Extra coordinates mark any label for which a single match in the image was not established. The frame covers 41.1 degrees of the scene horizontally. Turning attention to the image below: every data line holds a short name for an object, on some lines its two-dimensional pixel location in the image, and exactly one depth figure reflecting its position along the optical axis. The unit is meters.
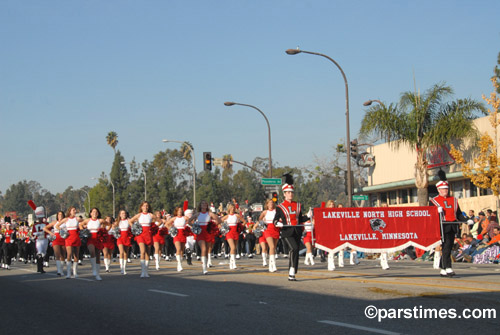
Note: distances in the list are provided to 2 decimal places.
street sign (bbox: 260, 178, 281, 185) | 39.13
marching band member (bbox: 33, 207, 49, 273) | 22.97
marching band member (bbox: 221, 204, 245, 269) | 21.77
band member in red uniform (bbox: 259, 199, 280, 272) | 17.83
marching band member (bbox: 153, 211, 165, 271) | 21.18
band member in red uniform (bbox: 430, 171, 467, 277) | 15.66
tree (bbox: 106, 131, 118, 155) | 119.75
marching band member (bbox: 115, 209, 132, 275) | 20.59
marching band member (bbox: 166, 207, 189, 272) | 20.66
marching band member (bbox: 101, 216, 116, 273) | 21.12
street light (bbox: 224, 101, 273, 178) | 42.69
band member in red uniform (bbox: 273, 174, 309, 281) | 14.94
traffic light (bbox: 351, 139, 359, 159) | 33.25
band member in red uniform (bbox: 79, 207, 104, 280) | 18.48
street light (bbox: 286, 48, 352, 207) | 31.48
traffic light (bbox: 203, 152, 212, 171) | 42.61
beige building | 35.47
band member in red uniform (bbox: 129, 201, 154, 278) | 18.59
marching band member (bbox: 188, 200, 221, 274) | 19.17
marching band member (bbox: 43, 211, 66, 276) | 20.09
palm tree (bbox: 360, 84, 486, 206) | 35.25
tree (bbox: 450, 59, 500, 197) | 30.88
